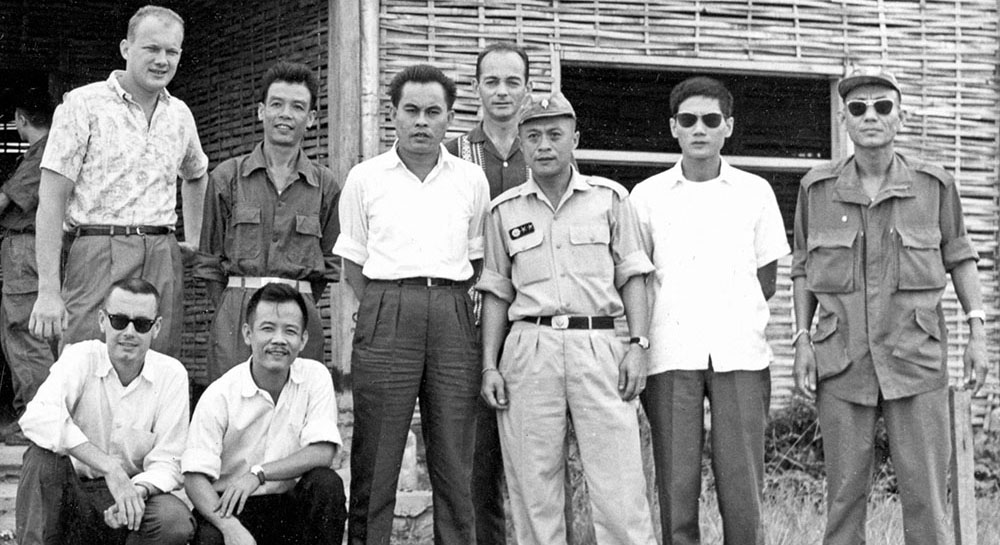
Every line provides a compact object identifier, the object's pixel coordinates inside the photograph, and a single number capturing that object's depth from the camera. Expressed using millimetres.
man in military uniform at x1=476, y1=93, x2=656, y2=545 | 5184
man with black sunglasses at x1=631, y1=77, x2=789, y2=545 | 5277
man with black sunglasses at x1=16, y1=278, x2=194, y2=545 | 5059
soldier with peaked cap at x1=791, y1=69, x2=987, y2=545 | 5297
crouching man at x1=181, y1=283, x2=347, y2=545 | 5203
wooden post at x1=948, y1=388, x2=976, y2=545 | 5812
